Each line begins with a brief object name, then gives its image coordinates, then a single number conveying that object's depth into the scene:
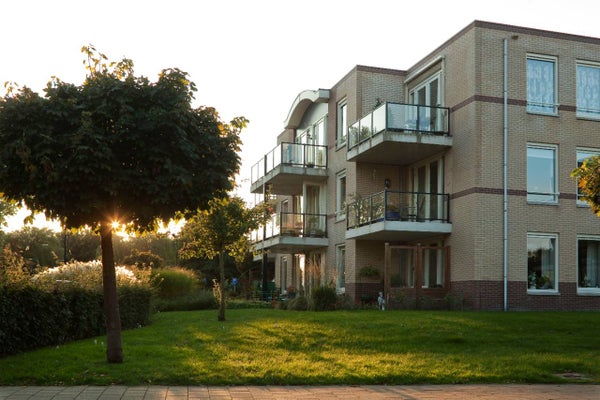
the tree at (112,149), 9.95
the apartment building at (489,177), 22.45
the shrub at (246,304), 29.71
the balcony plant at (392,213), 23.80
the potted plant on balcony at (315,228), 31.70
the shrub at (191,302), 28.86
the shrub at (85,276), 14.91
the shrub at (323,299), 22.67
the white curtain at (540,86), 23.39
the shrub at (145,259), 38.54
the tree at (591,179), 13.52
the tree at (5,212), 39.88
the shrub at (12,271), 12.88
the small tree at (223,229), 20.34
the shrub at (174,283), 30.00
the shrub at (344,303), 23.23
